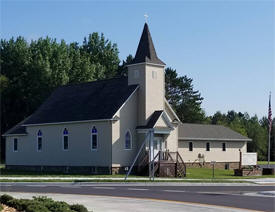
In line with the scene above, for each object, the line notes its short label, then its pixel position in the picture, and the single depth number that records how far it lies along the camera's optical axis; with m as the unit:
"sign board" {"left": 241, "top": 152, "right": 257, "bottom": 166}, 45.41
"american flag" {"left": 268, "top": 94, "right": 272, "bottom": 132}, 43.78
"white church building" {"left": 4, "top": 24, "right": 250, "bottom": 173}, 45.28
